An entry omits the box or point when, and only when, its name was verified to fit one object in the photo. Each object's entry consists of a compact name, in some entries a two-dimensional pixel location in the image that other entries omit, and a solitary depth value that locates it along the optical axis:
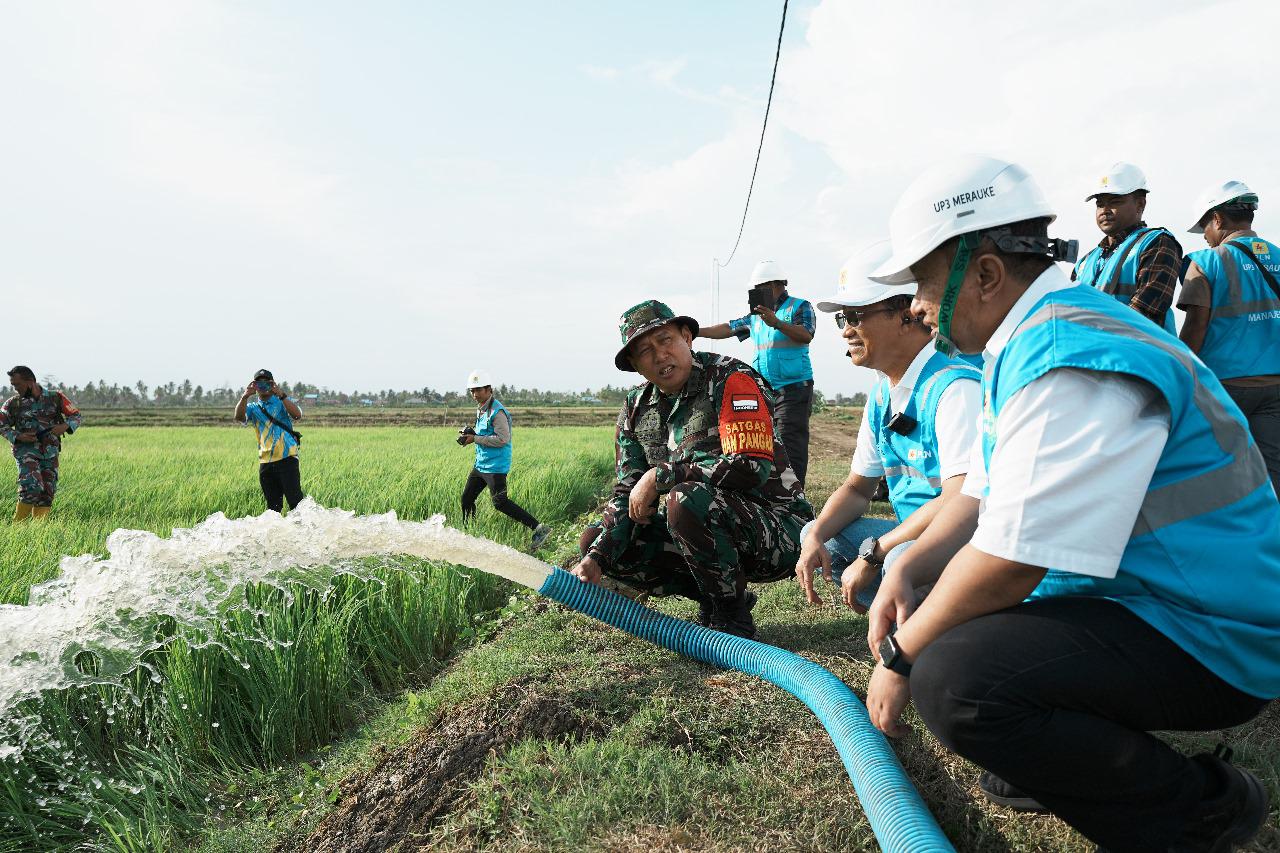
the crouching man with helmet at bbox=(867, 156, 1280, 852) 1.26
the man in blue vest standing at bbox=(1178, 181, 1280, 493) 3.31
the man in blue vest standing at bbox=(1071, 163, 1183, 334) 3.31
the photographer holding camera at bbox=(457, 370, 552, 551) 6.51
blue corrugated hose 1.61
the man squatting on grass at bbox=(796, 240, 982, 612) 2.21
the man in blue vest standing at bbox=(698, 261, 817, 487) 5.77
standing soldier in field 7.48
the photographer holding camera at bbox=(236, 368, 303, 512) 6.78
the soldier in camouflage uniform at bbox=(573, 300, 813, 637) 2.97
